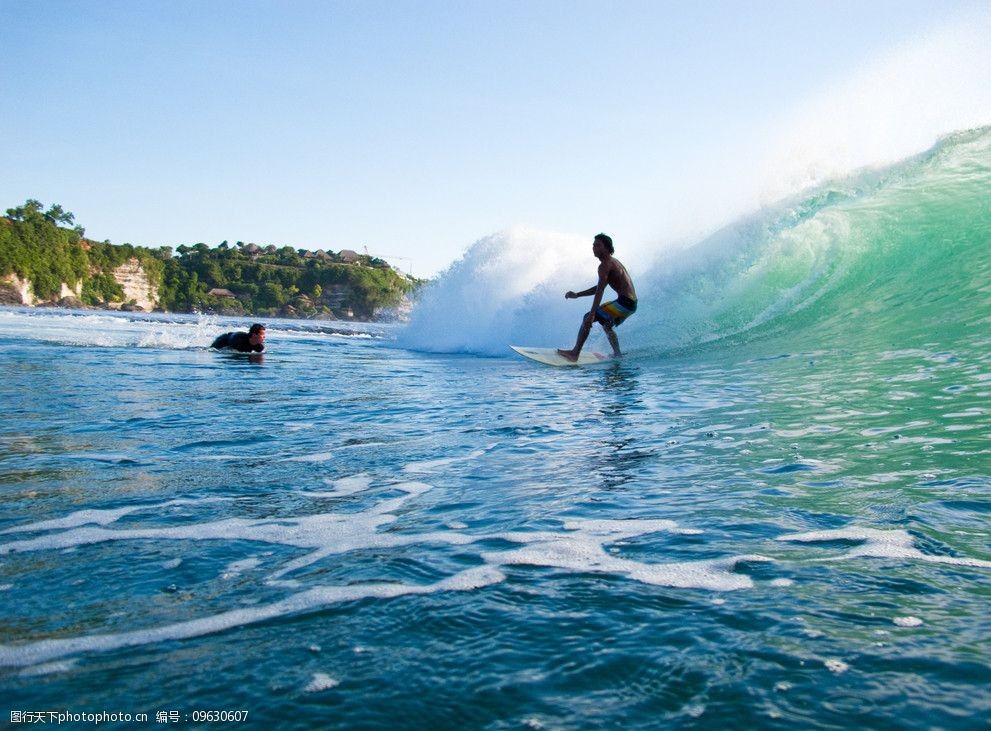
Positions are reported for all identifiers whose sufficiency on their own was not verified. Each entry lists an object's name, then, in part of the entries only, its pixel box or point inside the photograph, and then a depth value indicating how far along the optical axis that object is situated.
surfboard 11.89
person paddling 14.23
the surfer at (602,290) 11.50
